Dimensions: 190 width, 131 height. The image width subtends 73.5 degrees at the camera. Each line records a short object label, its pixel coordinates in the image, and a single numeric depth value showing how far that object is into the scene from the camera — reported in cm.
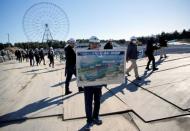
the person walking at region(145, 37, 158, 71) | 589
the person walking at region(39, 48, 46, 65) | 1279
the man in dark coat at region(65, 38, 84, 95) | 412
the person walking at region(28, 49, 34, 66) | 1283
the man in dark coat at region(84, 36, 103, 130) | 264
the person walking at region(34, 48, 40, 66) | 1233
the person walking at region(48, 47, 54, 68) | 1020
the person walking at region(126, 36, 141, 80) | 513
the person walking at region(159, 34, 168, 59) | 728
